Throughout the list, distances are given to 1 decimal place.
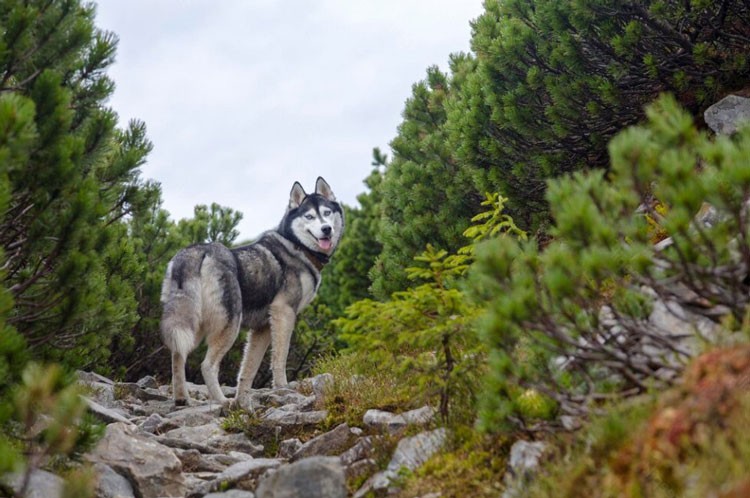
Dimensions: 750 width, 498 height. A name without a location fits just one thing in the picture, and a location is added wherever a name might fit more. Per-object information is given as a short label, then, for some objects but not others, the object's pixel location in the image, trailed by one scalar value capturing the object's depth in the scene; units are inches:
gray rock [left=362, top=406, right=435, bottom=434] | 261.7
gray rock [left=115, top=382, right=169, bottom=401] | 435.8
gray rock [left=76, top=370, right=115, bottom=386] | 409.0
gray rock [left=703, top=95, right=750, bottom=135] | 345.1
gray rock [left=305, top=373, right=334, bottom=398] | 361.4
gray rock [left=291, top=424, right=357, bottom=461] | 283.7
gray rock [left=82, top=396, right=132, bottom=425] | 289.0
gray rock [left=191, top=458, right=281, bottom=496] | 244.2
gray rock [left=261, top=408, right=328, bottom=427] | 331.9
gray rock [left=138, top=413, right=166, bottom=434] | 340.7
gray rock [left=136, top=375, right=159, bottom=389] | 471.8
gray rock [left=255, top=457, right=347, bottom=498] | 208.1
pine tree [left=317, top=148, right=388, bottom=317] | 681.9
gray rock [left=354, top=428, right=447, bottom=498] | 225.3
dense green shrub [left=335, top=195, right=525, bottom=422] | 232.4
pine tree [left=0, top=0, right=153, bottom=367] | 224.1
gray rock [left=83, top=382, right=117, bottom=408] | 379.2
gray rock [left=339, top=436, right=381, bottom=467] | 256.7
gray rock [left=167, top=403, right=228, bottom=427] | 354.6
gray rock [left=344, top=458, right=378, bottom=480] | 245.8
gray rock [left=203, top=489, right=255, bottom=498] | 232.4
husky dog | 369.7
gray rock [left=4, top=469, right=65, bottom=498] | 205.9
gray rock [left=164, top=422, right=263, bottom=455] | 320.7
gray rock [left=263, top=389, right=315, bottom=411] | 385.0
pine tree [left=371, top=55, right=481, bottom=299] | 491.5
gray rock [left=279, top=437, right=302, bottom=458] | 302.4
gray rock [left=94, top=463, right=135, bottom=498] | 233.9
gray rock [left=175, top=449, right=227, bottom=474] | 288.5
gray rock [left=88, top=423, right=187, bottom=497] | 250.1
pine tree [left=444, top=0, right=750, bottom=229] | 368.8
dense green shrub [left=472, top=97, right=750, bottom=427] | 162.6
